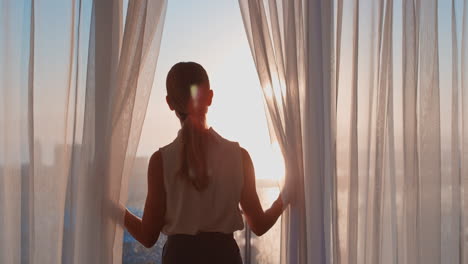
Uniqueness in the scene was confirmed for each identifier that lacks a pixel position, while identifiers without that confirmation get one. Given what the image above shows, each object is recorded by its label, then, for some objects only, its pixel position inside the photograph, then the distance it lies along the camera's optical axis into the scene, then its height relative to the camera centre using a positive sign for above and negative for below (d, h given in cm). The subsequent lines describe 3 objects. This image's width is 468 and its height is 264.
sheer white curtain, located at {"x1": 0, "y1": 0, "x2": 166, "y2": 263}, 174 +8
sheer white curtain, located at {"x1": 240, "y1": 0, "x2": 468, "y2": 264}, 190 +11
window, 193 +18
